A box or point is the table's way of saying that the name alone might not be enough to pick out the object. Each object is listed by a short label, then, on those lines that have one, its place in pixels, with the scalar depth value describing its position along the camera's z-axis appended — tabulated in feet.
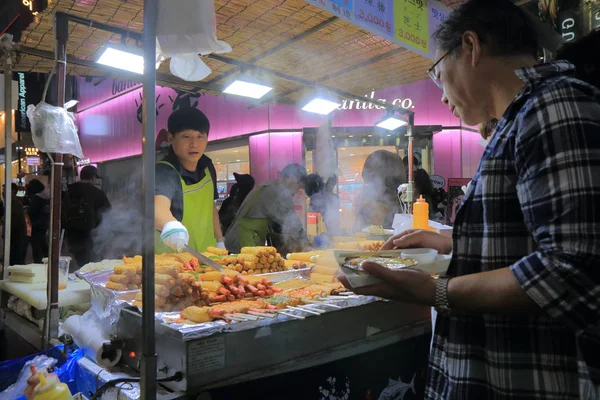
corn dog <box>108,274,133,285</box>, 8.20
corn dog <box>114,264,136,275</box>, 8.35
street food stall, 5.21
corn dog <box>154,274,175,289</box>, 7.10
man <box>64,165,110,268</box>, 20.22
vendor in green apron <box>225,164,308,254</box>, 15.99
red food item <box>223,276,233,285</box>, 8.00
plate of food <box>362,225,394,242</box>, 15.21
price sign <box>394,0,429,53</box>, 13.48
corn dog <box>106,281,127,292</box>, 8.02
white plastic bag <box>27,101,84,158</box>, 8.00
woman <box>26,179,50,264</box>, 24.74
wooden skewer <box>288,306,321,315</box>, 6.35
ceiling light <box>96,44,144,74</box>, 10.93
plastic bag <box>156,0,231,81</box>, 5.05
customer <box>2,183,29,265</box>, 21.88
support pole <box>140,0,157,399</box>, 4.66
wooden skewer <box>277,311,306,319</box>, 6.13
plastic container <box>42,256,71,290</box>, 9.96
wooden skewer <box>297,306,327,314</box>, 6.44
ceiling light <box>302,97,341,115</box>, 18.86
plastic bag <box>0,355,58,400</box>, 6.58
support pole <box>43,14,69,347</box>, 8.41
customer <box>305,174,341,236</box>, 17.69
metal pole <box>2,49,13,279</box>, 11.47
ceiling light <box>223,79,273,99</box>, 15.06
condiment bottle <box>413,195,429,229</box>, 11.33
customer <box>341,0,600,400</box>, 3.23
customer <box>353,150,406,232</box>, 20.22
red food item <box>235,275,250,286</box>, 8.07
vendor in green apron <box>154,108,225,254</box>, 12.55
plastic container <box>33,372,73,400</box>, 5.62
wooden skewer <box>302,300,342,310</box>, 6.73
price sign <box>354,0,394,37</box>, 11.85
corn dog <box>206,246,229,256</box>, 11.84
